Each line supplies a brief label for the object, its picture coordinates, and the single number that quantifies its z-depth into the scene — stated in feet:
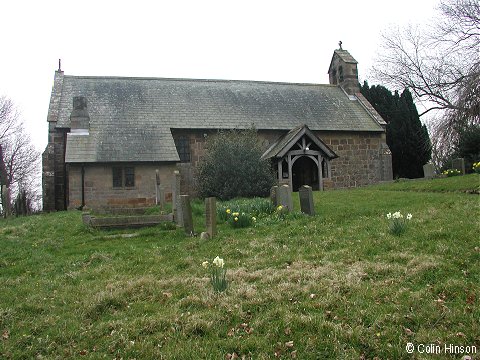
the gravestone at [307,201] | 41.73
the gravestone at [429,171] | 72.84
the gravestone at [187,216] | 36.68
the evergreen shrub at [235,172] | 65.31
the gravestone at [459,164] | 69.26
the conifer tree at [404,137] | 106.22
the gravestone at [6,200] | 62.44
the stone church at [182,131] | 73.56
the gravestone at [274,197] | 45.11
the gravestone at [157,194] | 54.11
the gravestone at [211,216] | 34.68
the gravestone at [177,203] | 41.14
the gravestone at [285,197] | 43.09
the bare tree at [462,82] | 36.35
